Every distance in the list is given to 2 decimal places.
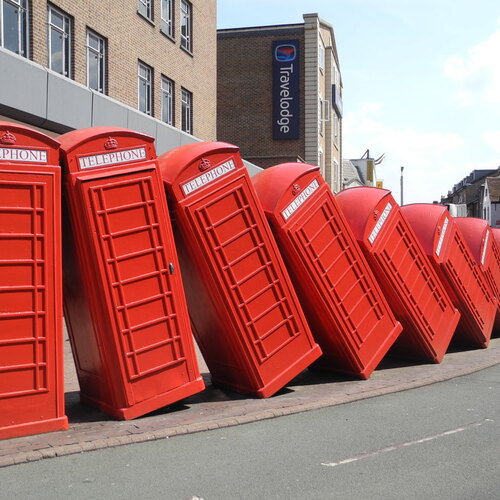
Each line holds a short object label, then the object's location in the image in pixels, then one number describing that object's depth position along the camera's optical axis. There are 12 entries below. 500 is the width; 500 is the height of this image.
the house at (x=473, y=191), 90.75
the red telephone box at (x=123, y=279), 6.29
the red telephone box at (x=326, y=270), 8.08
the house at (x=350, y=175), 52.89
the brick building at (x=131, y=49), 14.43
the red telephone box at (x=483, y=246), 12.84
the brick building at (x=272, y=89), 36.75
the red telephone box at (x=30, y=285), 5.75
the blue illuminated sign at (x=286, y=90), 36.47
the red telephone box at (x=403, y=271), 9.33
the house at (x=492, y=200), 79.44
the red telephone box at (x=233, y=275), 7.11
